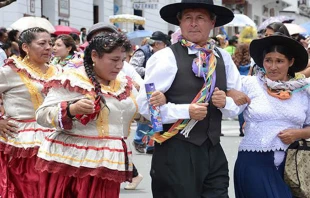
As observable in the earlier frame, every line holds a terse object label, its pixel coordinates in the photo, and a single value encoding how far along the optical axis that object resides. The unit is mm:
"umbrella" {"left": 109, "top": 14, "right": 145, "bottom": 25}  26047
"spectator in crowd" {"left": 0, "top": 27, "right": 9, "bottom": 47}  14461
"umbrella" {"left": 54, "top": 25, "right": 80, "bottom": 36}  20938
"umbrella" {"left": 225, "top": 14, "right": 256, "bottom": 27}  26875
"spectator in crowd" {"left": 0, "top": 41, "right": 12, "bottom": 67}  13435
